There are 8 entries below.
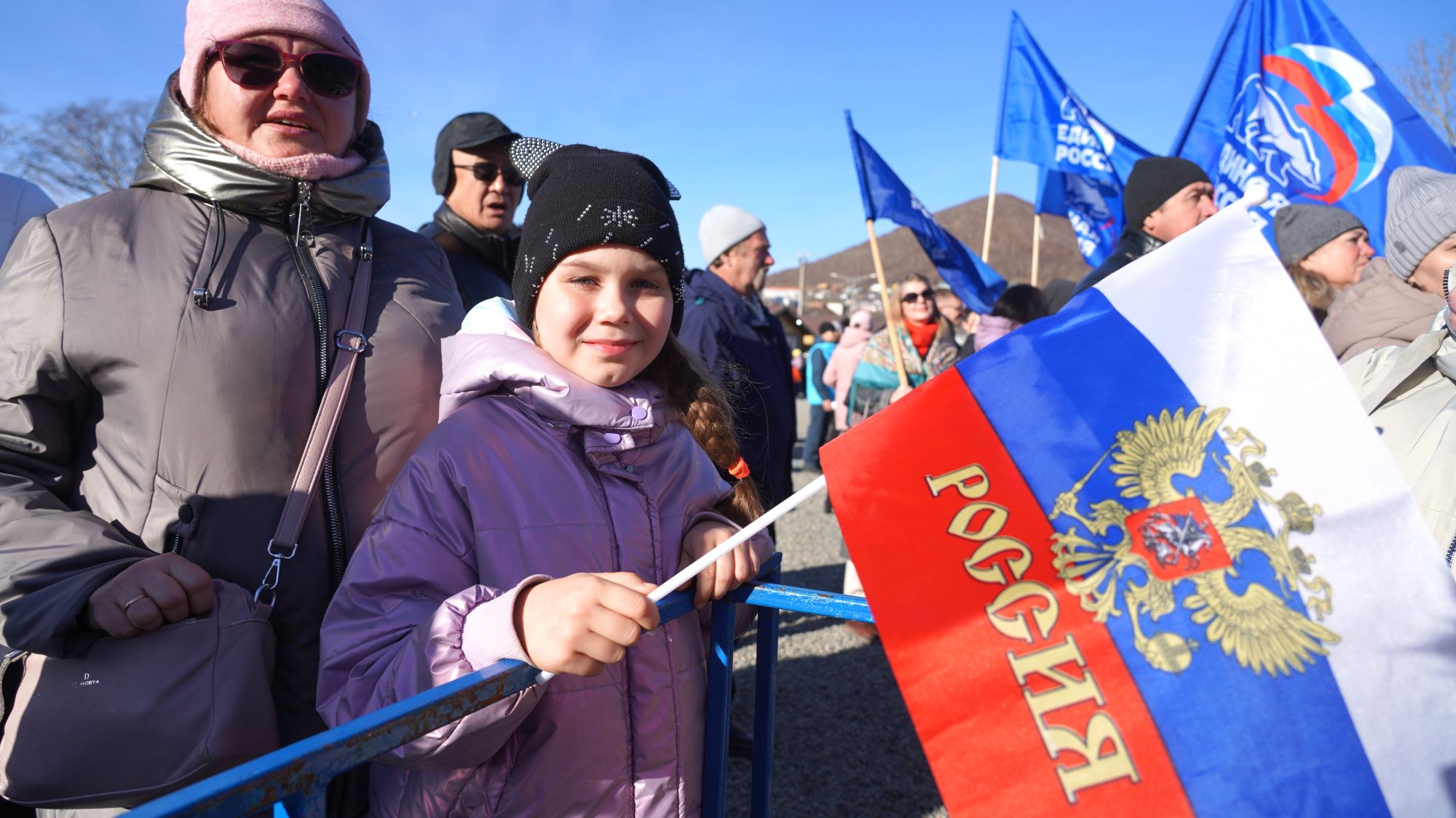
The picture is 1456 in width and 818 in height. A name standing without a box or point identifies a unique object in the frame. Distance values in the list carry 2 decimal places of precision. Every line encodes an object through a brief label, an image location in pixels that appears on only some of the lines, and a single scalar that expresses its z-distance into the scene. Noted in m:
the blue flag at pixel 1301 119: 4.93
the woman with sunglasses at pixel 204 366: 1.31
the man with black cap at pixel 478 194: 3.49
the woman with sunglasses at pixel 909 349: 6.10
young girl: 1.09
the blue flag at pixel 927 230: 5.47
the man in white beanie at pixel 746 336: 3.80
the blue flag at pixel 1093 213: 7.00
